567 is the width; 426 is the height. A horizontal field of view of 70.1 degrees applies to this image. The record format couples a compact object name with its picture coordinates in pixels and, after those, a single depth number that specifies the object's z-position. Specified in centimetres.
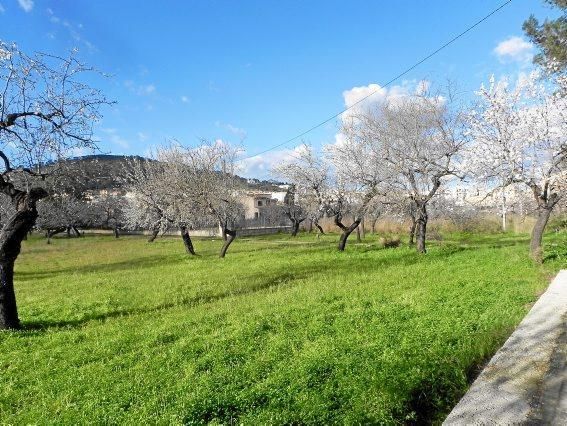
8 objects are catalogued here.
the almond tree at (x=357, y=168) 2283
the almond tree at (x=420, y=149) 2045
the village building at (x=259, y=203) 8250
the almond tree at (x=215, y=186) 2628
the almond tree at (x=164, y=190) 2794
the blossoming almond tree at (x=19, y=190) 970
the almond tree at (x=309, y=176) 2758
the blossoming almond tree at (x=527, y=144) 1523
